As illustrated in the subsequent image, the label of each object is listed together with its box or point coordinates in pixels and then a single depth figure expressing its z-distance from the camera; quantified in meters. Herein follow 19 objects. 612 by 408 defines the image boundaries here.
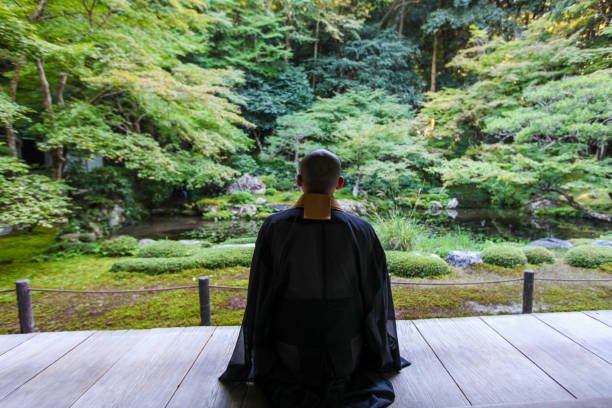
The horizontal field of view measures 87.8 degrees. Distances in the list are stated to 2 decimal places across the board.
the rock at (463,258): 3.98
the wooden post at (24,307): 2.15
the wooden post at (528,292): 2.34
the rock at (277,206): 9.05
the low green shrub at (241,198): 9.39
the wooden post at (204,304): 2.25
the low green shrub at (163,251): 4.26
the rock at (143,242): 5.07
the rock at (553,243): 5.41
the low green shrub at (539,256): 3.93
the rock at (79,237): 5.08
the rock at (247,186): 10.20
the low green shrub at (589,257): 3.75
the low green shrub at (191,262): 3.69
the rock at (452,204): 10.38
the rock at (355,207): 8.60
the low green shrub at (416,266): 3.52
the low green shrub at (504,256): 3.80
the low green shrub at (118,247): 4.55
